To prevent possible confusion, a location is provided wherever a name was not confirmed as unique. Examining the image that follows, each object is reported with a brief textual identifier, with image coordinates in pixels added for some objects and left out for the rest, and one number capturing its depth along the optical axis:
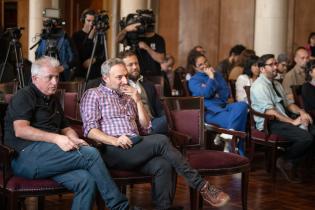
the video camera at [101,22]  6.33
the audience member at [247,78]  7.10
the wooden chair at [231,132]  5.00
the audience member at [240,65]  8.02
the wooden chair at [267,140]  6.05
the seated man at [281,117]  6.05
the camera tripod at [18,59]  6.33
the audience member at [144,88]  4.89
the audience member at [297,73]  7.15
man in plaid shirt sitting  4.15
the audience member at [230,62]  8.81
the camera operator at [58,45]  6.38
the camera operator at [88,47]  6.65
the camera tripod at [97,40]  6.22
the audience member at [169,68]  8.32
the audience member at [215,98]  6.42
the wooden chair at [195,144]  4.48
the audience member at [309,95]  6.46
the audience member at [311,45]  9.06
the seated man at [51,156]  3.77
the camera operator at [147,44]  6.41
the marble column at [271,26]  8.71
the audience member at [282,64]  7.80
